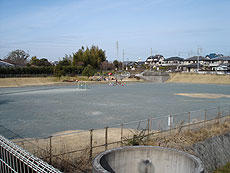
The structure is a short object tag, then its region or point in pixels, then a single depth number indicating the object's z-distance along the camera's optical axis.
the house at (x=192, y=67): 89.31
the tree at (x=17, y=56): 101.22
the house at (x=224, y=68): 80.01
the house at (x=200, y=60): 99.94
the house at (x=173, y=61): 112.19
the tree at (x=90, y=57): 80.12
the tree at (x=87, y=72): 62.25
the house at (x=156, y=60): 126.76
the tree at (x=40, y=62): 79.93
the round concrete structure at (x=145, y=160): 4.51
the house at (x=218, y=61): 93.25
